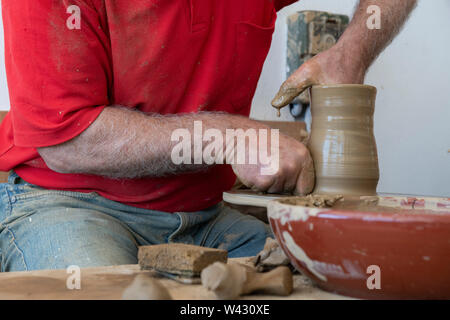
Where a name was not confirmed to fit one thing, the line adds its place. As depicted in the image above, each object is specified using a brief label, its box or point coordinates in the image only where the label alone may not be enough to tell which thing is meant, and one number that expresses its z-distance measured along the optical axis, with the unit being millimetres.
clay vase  1026
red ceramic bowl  484
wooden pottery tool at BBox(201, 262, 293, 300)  493
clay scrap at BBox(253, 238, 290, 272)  645
